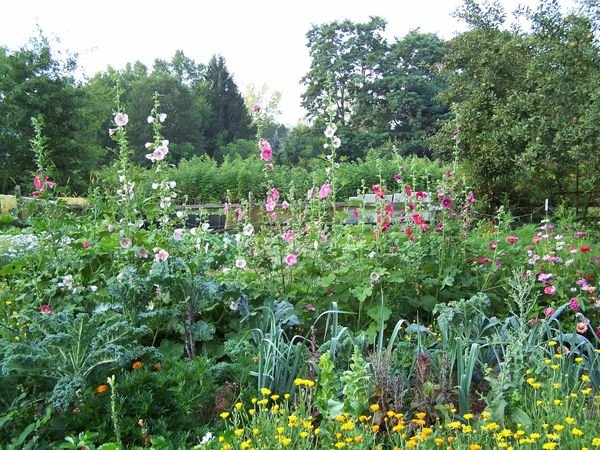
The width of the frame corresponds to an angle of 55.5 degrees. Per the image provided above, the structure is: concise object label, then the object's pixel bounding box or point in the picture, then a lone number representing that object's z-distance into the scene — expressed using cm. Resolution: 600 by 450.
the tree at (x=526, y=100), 627
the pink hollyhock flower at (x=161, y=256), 309
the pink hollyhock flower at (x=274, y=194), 380
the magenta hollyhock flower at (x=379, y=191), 387
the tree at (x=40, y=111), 1577
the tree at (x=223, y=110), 3906
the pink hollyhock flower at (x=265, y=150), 384
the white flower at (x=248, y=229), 358
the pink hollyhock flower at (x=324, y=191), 388
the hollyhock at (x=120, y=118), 376
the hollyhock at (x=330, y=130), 410
